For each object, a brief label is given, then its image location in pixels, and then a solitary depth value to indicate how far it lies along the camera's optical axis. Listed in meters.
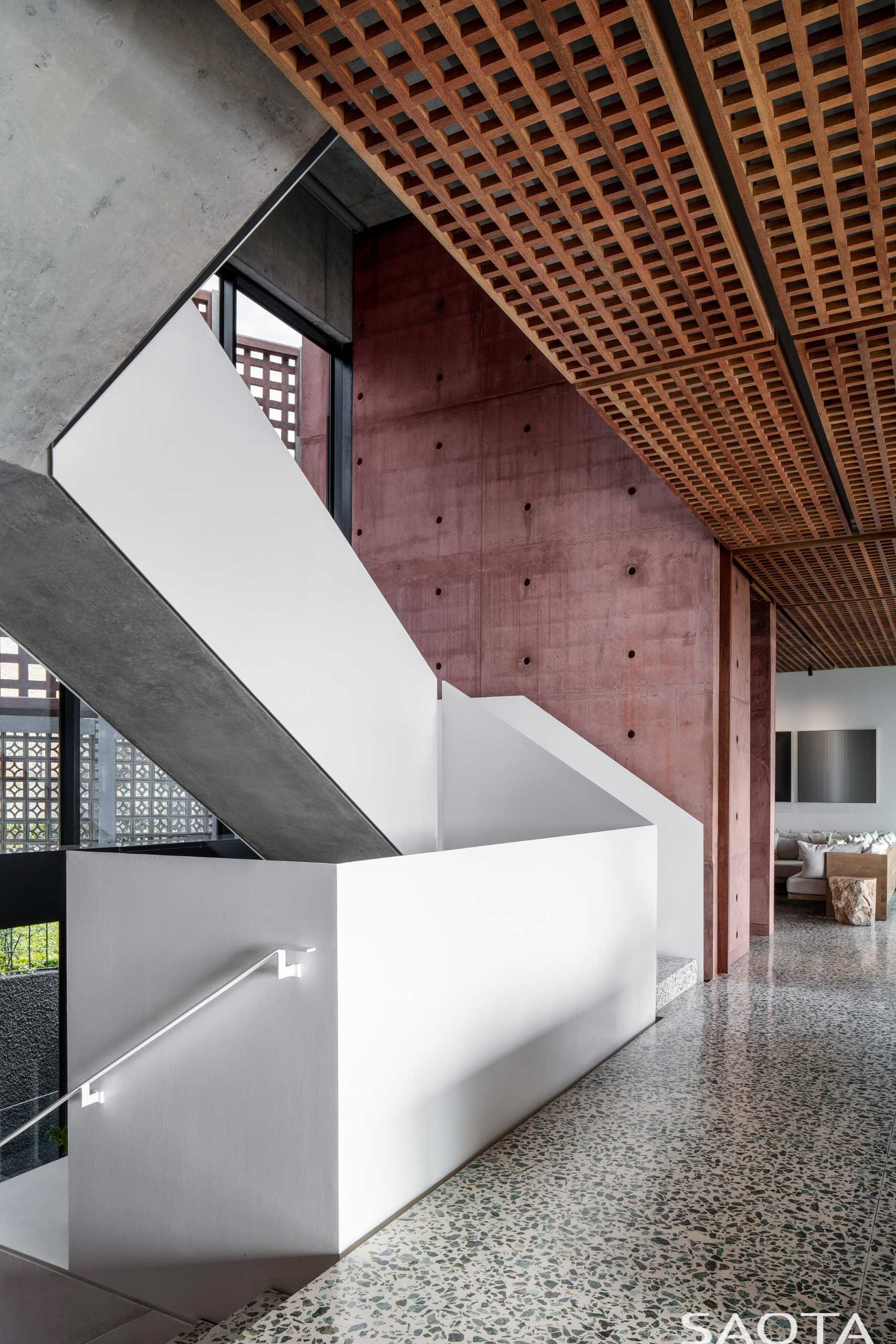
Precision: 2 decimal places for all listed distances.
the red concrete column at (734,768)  7.06
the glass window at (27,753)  5.11
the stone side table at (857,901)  9.39
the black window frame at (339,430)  8.74
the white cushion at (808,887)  10.81
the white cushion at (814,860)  10.78
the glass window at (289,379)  7.43
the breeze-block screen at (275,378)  7.47
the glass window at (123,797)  5.62
